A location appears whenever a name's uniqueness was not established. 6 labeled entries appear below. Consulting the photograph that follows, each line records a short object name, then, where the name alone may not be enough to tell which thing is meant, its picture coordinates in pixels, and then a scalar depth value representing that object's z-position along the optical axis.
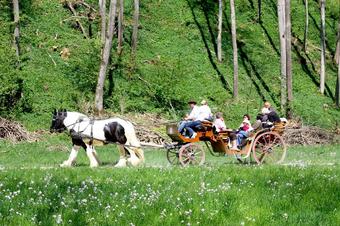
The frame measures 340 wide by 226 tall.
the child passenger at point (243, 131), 17.12
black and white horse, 16.52
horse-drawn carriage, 16.66
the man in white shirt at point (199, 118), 16.62
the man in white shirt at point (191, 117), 16.72
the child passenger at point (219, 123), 17.42
